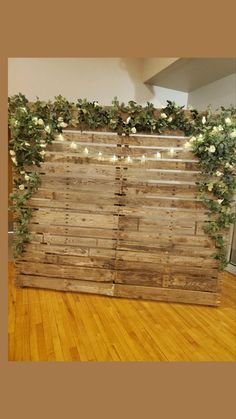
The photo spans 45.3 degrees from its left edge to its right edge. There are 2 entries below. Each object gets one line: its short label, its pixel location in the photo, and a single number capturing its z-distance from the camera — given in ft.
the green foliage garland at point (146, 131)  9.73
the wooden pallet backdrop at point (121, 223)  10.30
